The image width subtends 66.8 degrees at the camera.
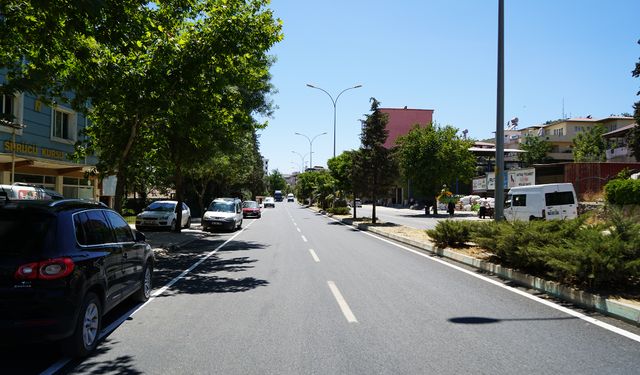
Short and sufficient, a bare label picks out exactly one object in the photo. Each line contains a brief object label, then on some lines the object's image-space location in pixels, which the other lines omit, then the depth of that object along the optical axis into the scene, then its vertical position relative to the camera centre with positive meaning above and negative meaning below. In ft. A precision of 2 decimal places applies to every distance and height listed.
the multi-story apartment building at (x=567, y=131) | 272.35 +42.86
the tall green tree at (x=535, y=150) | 276.00 +28.52
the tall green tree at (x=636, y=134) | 114.34 +17.08
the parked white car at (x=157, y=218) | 81.61 -4.43
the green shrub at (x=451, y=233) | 49.57 -3.67
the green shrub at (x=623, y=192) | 85.15 +1.73
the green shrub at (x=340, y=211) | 159.63 -5.01
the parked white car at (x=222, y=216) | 85.46 -4.04
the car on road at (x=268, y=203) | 266.28 -4.83
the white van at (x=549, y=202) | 85.30 -0.29
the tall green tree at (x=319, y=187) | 201.48 +3.98
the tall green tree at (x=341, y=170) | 148.25 +8.25
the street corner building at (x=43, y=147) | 62.39 +5.93
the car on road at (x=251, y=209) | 147.23 -4.68
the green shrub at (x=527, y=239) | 31.19 -2.72
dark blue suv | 15.03 -2.76
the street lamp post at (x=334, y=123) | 140.01 +23.33
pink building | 322.96 +51.81
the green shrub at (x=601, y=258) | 24.72 -2.99
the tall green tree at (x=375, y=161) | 107.34 +7.88
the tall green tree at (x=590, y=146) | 233.76 +28.26
